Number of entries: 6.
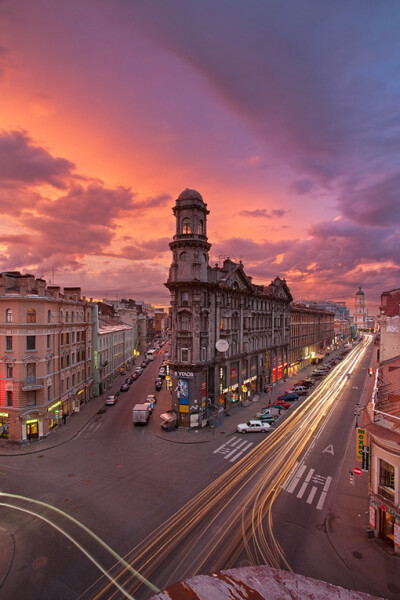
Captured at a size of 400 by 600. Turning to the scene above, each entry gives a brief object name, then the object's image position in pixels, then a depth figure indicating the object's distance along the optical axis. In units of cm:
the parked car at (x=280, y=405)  5131
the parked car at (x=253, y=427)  4060
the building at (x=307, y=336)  8637
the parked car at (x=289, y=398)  5647
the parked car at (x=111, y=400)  5435
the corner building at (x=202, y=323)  4278
